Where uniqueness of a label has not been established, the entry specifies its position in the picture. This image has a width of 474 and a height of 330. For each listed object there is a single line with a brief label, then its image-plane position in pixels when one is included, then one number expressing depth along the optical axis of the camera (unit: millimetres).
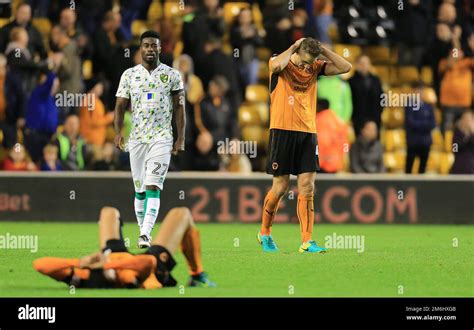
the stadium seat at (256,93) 21469
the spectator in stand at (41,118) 20172
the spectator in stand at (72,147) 20172
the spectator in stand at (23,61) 20375
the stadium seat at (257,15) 22422
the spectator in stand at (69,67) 20438
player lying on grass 10594
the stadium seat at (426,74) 22344
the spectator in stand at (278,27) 21234
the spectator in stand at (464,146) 21016
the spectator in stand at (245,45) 21250
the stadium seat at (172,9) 21922
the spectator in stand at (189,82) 20328
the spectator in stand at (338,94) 20781
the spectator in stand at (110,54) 20297
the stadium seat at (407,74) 22266
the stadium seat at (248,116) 21125
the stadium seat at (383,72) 22562
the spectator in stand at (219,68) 20562
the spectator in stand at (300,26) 21133
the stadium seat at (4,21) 21725
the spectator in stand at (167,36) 20734
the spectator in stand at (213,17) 21297
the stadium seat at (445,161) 21797
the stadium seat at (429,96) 21391
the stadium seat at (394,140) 21969
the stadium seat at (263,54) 21938
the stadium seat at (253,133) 20969
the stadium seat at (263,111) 21188
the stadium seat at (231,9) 21828
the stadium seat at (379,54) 22781
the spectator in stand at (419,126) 20969
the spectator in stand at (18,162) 20156
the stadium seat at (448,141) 21625
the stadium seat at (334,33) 22484
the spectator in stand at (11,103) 20375
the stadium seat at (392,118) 22062
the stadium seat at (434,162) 21938
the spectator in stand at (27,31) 20484
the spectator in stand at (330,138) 20406
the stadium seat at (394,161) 21672
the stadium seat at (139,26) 21828
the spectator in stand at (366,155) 20797
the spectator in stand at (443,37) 21891
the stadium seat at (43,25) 21631
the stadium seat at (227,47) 21266
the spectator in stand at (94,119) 20297
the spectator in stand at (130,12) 21203
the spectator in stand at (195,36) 20875
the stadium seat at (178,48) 20969
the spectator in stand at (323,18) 21906
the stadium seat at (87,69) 20719
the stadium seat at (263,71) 21922
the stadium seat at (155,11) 22094
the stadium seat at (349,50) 22094
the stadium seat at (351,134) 20834
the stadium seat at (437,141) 21931
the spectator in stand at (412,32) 22250
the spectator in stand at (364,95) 20812
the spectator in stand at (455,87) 21469
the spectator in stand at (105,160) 20328
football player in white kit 14750
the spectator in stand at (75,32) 20766
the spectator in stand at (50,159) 20141
